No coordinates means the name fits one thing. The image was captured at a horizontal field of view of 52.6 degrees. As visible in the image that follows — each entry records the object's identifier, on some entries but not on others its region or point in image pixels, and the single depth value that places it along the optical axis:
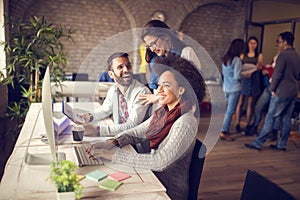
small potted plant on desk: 0.93
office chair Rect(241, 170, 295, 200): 0.95
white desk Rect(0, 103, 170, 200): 1.11
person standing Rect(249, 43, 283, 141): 4.44
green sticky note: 1.17
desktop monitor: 1.08
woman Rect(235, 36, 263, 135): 4.79
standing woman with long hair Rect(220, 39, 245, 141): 4.12
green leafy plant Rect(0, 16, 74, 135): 3.12
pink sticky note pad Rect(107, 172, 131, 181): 1.26
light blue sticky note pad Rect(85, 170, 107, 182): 1.24
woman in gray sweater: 1.38
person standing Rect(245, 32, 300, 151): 3.63
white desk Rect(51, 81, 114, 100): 2.11
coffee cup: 1.76
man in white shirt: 1.64
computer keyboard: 1.39
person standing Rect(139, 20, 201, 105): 1.66
